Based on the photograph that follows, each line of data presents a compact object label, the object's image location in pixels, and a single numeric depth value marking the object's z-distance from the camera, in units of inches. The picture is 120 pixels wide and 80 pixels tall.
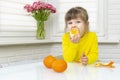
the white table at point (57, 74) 29.1
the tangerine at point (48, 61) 38.0
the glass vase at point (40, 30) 75.9
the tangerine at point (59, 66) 33.2
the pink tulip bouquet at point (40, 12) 72.6
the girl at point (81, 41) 53.6
